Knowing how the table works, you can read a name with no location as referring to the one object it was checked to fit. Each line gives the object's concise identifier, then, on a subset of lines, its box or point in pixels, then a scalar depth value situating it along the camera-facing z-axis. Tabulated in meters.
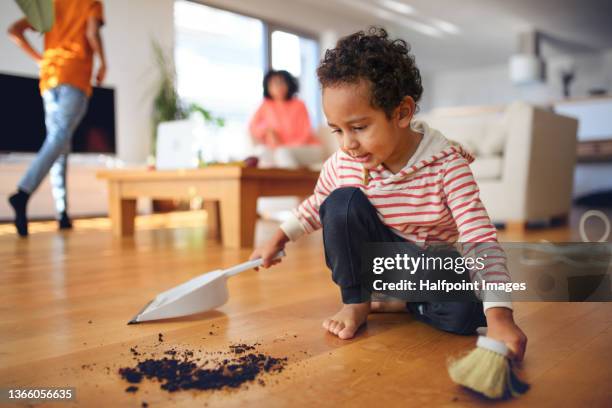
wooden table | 2.08
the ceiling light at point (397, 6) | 6.06
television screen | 3.74
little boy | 0.84
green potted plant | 4.62
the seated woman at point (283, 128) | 3.82
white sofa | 2.80
